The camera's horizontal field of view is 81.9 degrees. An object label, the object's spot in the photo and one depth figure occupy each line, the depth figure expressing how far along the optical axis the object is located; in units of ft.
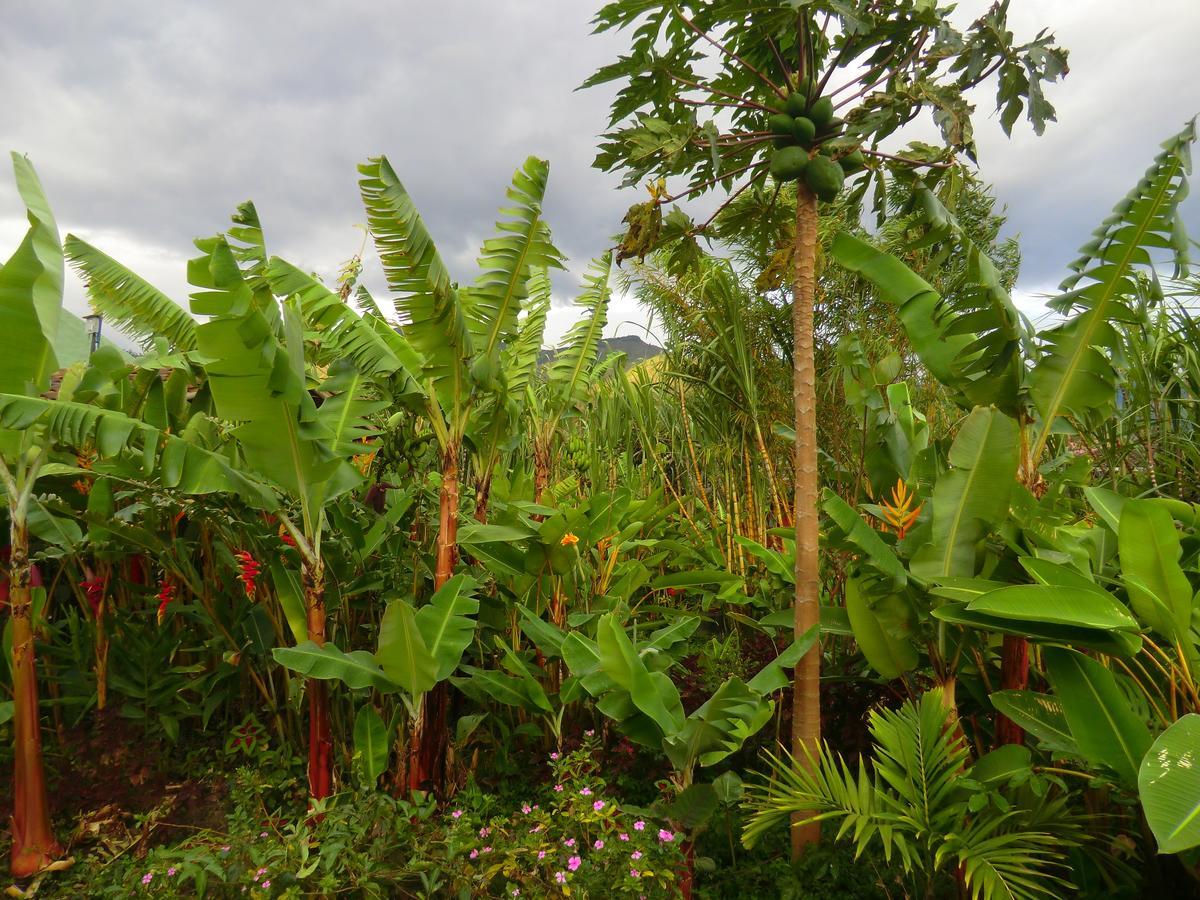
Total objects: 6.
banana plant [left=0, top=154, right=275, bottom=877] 7.89
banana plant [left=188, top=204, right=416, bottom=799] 7.34
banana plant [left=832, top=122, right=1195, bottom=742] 7.75
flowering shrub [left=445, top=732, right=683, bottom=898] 6.31
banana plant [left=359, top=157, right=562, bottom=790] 8.39
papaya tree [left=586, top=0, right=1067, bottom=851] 7.14
